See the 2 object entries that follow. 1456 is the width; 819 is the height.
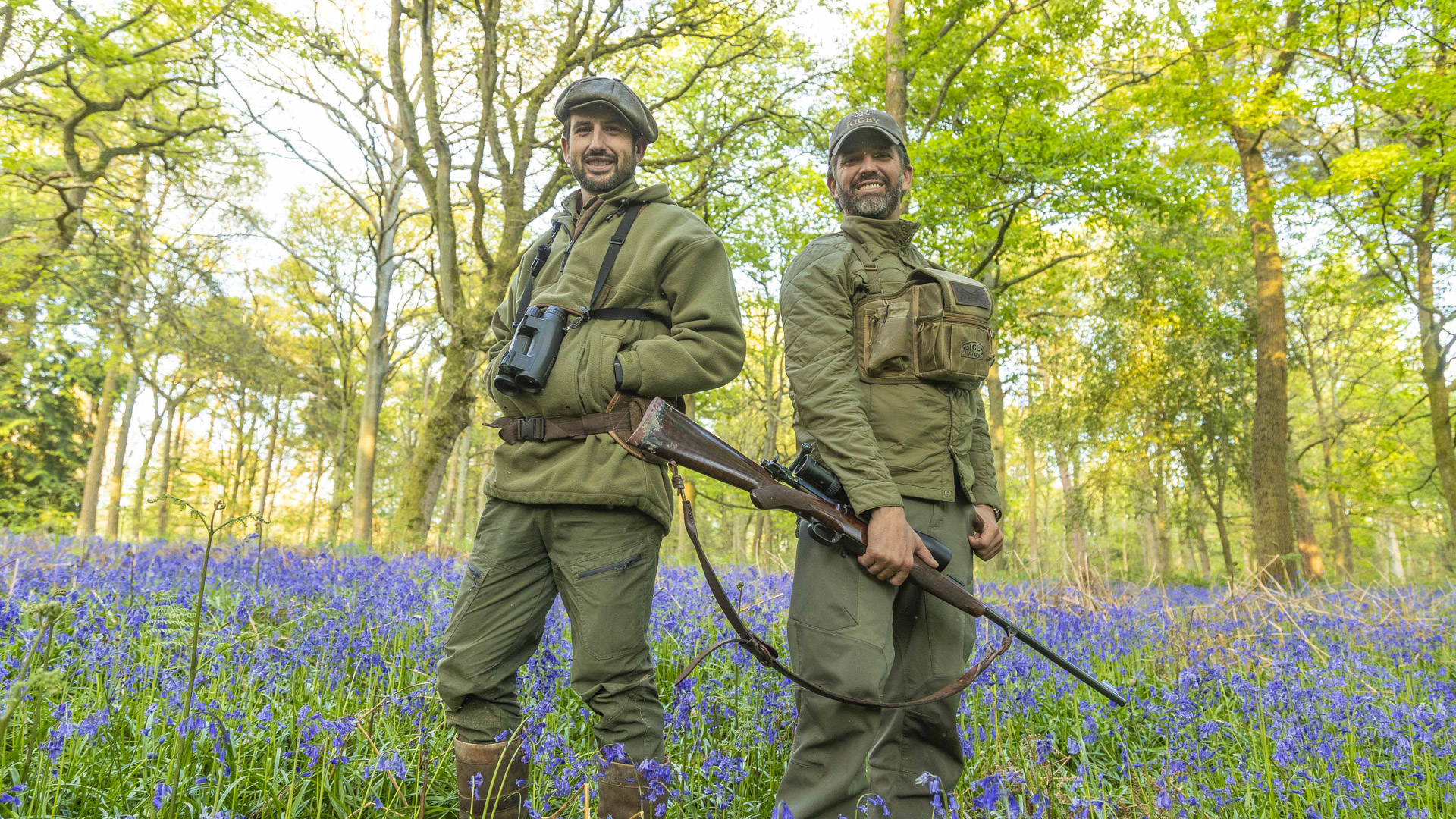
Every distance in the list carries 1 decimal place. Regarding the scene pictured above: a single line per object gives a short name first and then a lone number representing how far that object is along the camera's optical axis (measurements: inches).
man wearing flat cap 92.0
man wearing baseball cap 92.2
